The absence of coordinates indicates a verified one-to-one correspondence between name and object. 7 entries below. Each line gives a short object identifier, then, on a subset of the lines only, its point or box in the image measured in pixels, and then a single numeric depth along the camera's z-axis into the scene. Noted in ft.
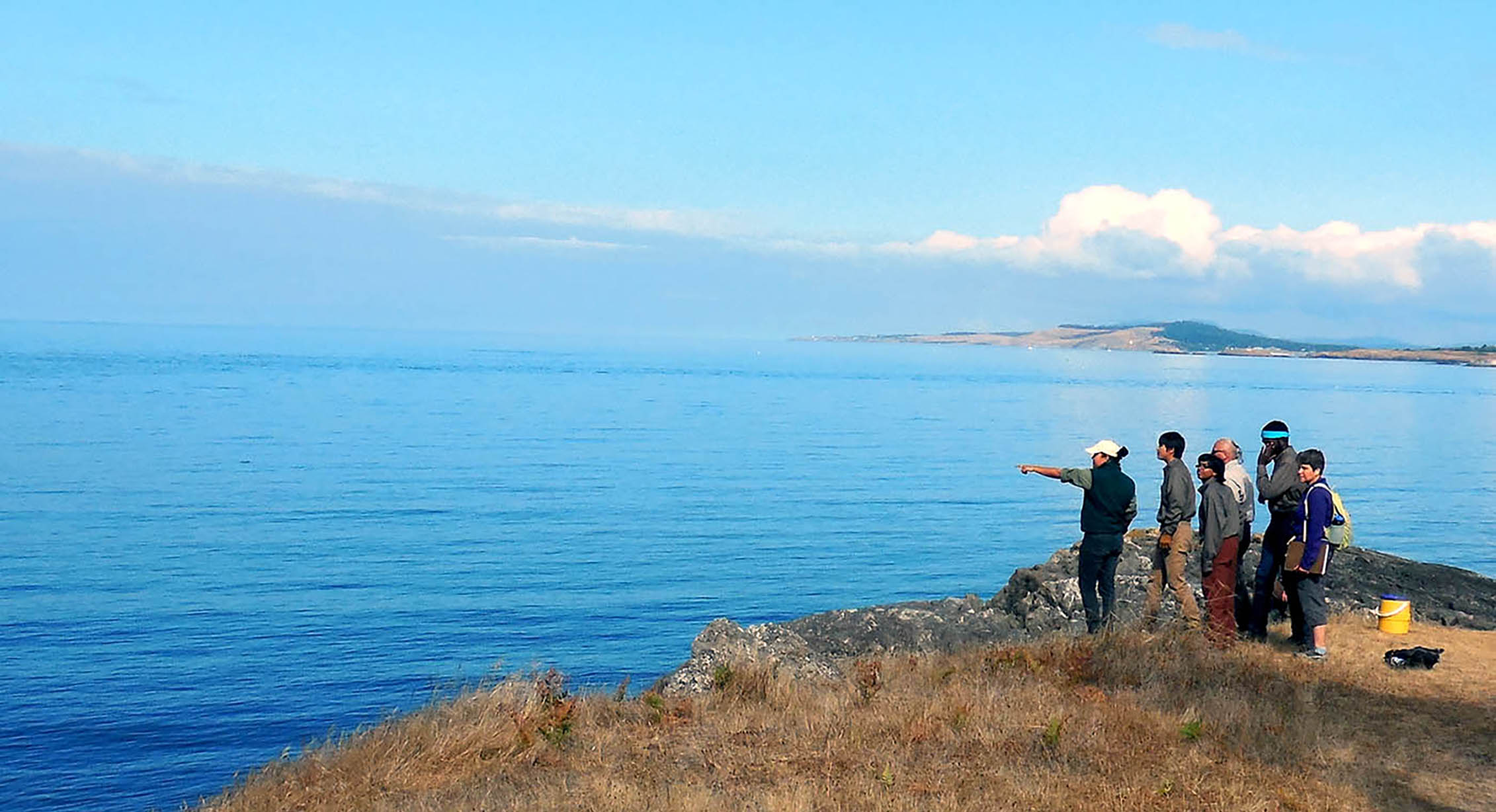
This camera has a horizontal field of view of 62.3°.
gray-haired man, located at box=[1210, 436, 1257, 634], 39.29
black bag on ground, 37.01
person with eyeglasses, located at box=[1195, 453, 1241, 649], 39.50
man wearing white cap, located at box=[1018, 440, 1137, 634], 39.78
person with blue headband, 37.73
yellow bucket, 42.52
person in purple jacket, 37.35
